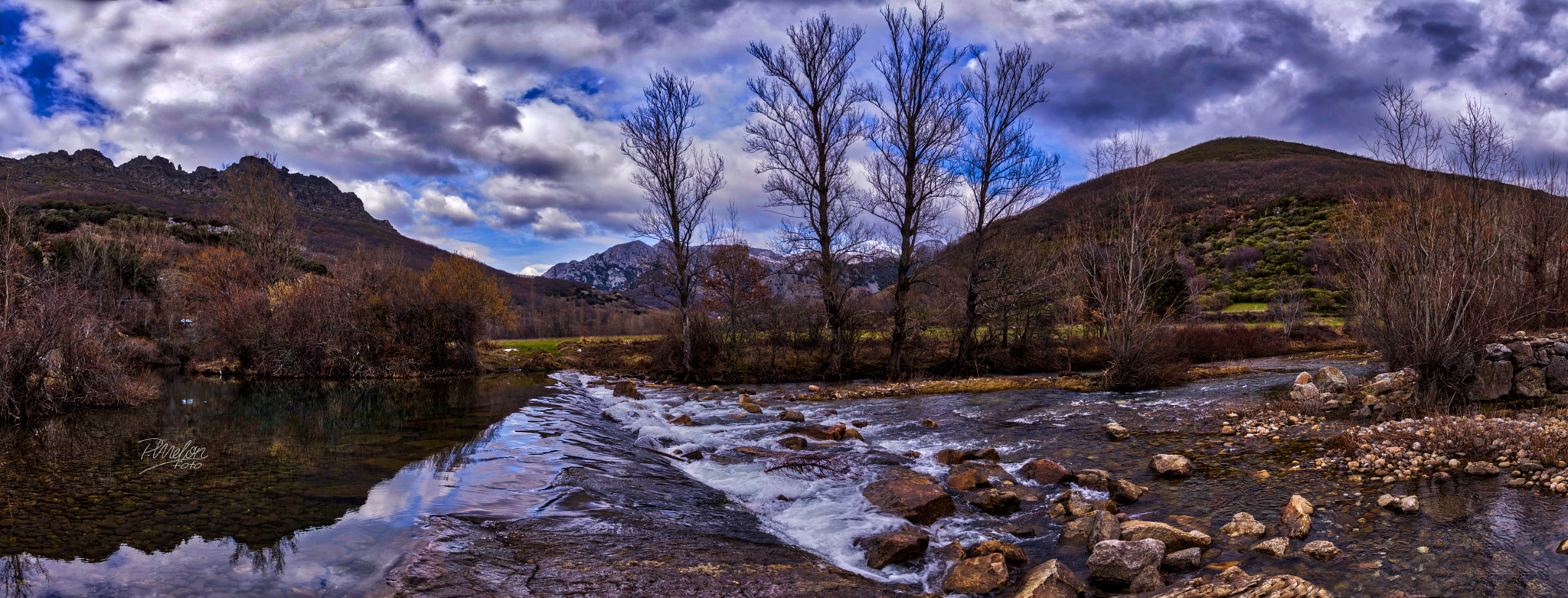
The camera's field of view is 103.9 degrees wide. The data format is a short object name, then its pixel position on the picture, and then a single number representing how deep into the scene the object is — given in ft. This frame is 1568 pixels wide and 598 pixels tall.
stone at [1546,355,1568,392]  30.32
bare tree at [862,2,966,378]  75.25
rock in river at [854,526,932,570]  18.75
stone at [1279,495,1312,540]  17.58
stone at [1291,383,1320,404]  36.42
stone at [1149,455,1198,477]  25.23
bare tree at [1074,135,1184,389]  54.13
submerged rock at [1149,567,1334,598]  13.47
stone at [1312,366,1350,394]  39.91
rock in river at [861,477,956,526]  22.59
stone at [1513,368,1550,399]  30.17
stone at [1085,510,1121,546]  18.52
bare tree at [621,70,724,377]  83.25
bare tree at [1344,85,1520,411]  30.91
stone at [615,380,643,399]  66.13
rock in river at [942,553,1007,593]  16.60
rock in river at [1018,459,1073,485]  26.20
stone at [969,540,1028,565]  18.01
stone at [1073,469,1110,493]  25.21
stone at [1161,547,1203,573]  16.37
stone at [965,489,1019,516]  23.41
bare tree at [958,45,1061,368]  74.69
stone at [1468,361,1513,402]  30.42
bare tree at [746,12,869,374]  77.92
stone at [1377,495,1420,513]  18.29
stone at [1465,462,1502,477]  20.71
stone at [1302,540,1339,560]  16.03
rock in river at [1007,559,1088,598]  15.16
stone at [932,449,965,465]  31.37
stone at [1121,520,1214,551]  17.49
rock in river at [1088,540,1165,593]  15.61
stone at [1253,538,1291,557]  16.52
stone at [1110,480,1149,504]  23.08
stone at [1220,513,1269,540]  18.03
